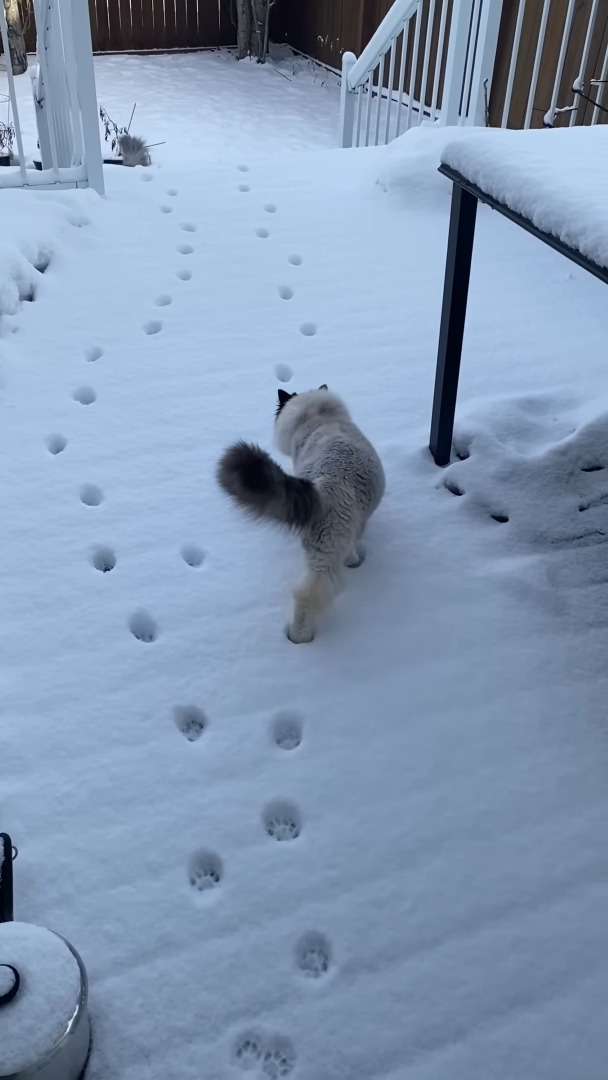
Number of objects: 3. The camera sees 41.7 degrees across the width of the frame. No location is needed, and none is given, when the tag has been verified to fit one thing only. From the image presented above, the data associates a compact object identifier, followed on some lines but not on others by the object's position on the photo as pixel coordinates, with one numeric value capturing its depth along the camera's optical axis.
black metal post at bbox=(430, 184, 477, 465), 2.36
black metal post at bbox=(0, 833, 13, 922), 1.40
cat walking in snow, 1.75
